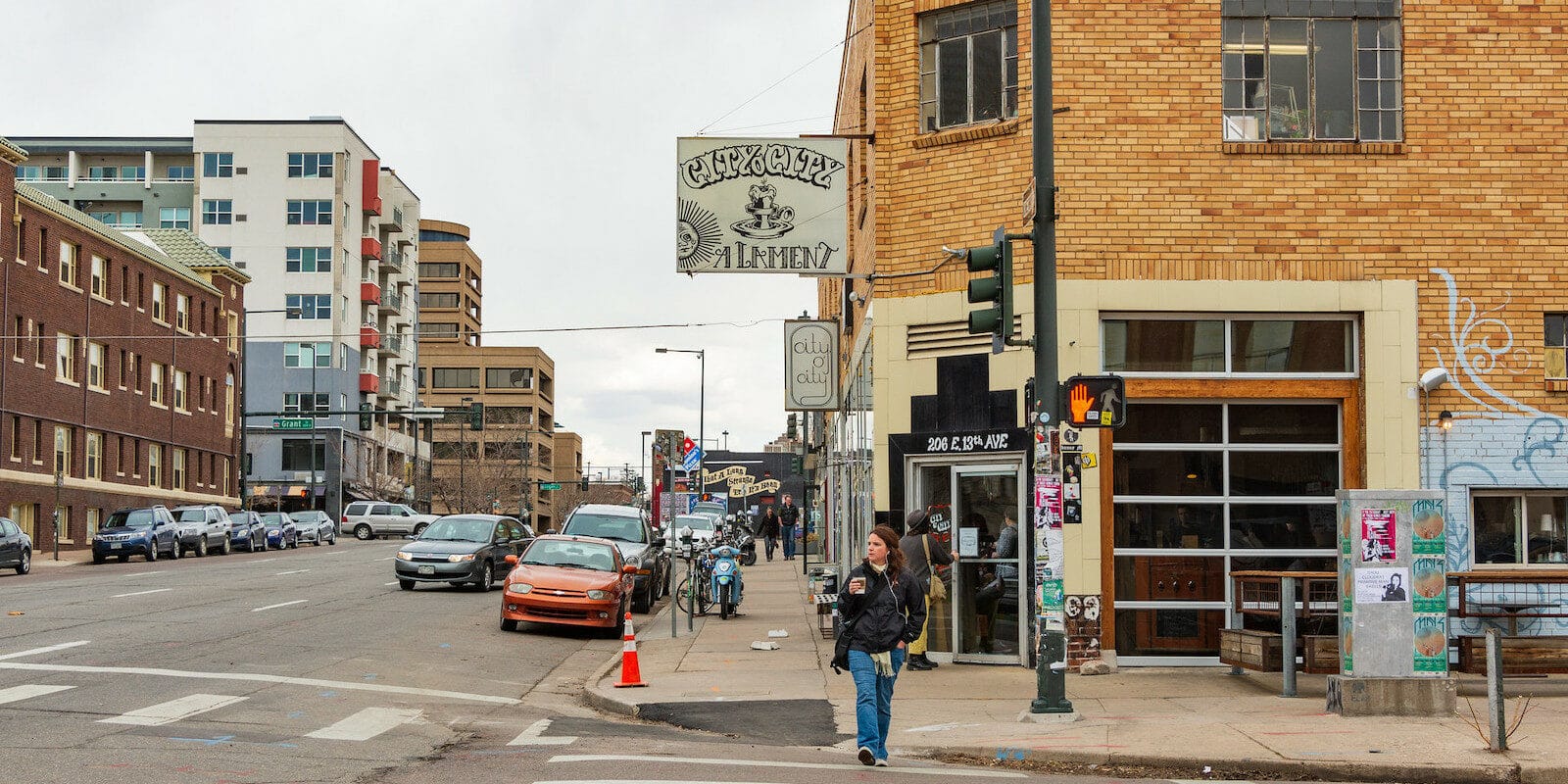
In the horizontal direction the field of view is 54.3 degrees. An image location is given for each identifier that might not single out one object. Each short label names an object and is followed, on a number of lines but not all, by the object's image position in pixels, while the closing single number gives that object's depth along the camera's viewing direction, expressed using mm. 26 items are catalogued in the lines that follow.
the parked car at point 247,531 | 53978
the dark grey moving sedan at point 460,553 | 28234
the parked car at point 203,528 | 48562
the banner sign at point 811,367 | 23500
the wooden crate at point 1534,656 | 13938
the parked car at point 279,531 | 57469
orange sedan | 21203
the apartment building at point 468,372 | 127562
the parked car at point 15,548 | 36062
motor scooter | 24312
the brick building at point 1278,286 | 15914
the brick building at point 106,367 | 50062
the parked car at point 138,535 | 43844
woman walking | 10484
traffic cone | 15117
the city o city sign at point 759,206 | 17797
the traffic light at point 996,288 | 12664
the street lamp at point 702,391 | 73544
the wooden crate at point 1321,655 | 13961
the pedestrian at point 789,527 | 48344
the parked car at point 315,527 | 62125
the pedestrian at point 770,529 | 47547
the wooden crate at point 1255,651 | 14047
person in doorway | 15805
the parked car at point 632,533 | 26547
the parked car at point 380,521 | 76125
